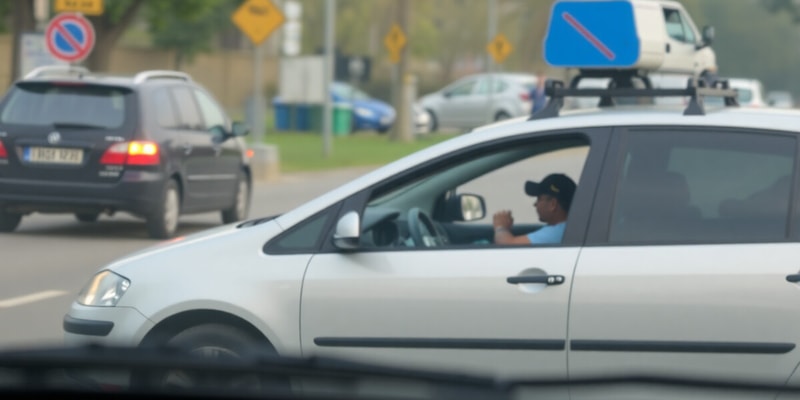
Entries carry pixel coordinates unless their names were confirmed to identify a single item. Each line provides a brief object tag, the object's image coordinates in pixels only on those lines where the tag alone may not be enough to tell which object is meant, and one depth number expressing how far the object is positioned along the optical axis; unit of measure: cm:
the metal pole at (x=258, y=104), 2725
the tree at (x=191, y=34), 6289
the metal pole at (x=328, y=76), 3244
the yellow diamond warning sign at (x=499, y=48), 4409
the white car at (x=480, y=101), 4497
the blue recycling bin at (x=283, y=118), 5000
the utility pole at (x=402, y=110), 4309
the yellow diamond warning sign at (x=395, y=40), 4072
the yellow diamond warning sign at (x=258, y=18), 2727
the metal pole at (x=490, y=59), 4466
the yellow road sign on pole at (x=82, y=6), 2245
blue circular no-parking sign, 2169
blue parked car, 4925
